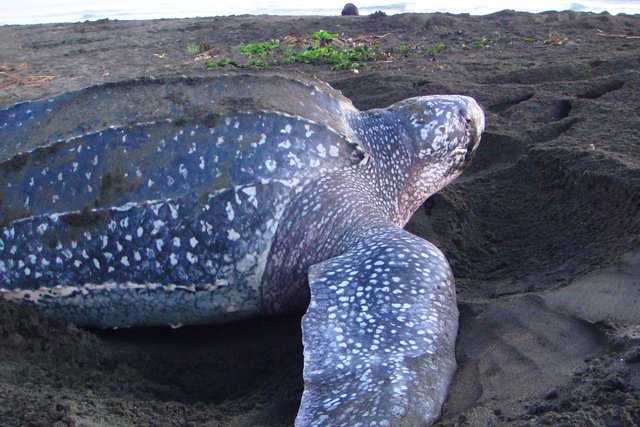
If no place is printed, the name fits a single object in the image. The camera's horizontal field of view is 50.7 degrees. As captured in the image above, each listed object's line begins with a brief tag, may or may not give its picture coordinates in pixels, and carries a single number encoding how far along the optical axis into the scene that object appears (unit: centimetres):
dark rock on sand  805
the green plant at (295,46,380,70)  528
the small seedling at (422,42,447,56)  539
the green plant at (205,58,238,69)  532
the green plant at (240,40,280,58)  588
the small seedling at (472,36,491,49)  546
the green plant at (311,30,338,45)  614
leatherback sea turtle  216
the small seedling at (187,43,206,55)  632
